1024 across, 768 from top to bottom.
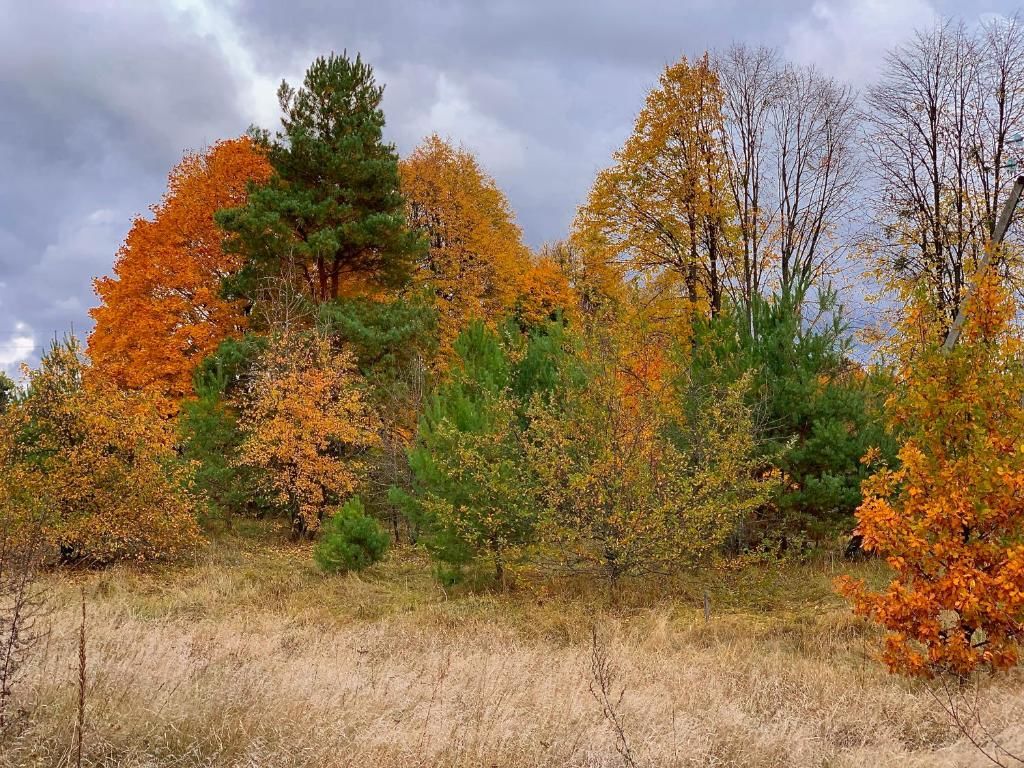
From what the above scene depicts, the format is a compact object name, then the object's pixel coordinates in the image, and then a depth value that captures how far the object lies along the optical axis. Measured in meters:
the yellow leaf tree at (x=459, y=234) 26.27
